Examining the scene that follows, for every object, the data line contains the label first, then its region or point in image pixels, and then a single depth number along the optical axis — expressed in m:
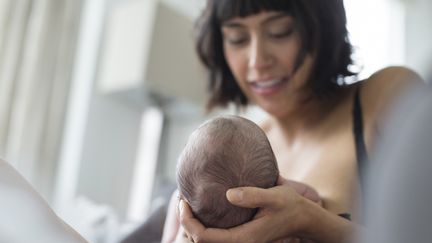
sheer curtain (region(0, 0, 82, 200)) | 2.34
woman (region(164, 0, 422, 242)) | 1.12
